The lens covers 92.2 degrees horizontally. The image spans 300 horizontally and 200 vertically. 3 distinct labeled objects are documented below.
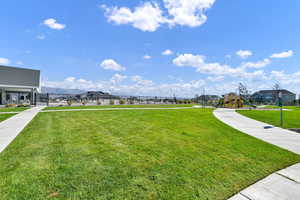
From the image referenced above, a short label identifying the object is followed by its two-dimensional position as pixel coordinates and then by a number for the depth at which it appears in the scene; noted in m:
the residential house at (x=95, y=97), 24.98
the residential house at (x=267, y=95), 42.72
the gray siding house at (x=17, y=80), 18.98
